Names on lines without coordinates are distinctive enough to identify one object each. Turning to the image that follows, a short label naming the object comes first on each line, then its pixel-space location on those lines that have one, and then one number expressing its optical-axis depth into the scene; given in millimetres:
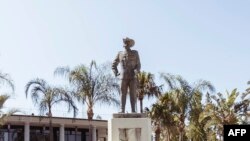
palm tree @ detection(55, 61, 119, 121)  30641
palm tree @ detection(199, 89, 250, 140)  32625
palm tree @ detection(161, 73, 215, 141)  35562
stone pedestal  14414
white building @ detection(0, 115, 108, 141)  42906
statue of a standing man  14977
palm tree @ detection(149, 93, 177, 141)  37531
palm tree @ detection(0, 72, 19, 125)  24689
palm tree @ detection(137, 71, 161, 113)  37938
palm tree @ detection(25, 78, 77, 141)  31594
